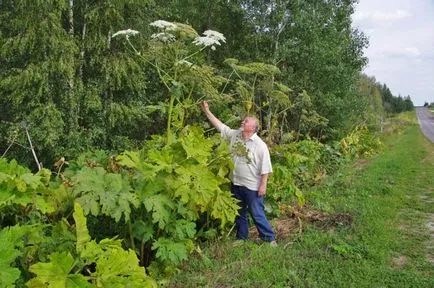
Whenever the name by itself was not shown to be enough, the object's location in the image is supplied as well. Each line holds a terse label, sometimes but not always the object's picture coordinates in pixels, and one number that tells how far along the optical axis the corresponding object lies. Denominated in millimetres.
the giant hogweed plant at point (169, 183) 3963
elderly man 5609
